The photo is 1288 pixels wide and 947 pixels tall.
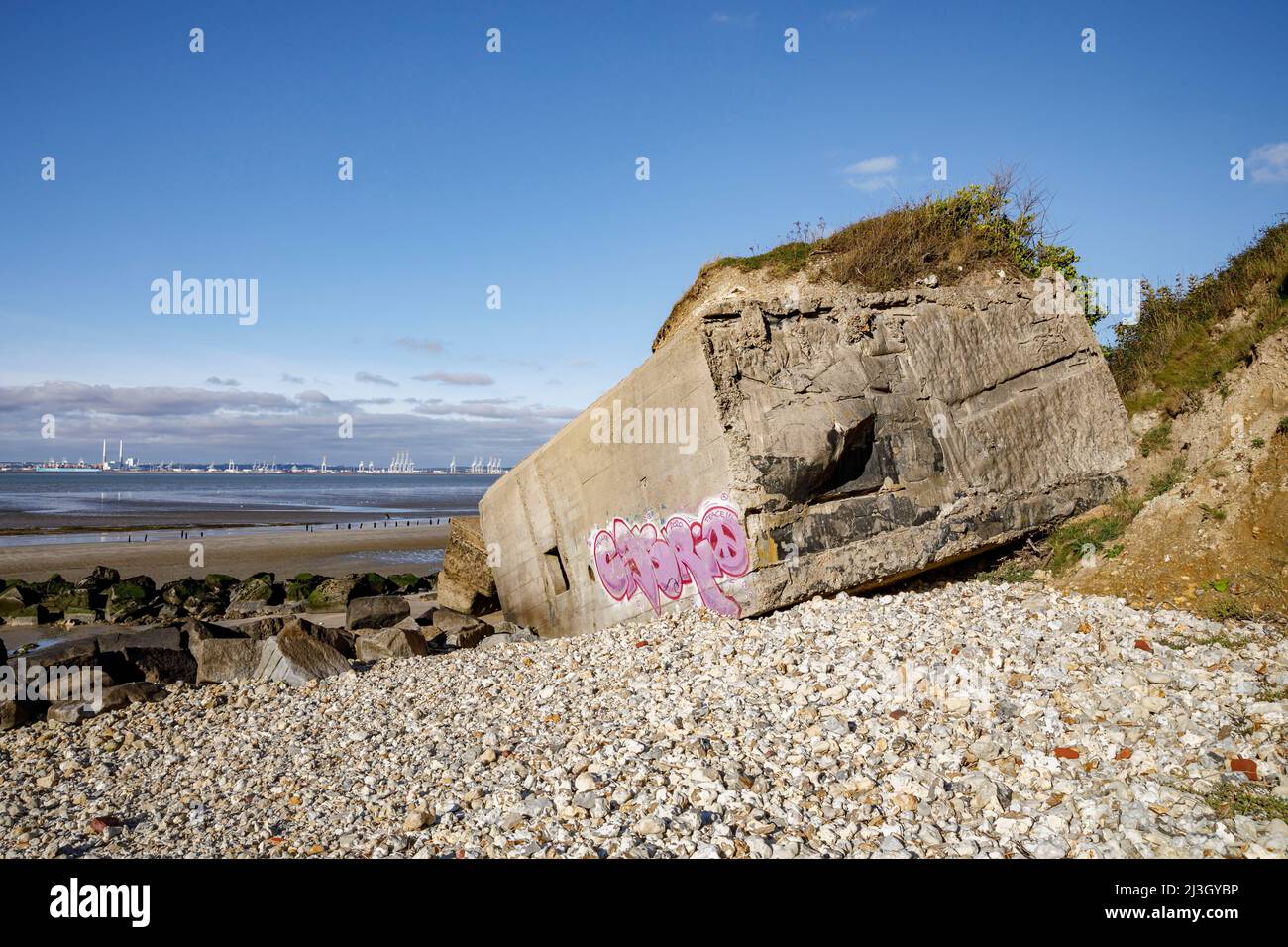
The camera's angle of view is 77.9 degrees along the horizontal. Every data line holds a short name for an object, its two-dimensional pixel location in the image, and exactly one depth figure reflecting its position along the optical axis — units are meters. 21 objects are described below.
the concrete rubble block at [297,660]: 9.66
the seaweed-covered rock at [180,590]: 17.61
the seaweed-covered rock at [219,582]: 19.02
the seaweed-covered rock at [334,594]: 17.55
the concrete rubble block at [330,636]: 10.62
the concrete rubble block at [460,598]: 14.66
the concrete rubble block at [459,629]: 12.41
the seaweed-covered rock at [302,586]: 18.08
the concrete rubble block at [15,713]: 8.37
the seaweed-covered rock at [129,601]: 16.42
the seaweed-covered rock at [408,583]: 19.20
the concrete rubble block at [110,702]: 8.51
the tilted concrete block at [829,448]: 8.74
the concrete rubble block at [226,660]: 9.96
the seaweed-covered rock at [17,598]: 15.99
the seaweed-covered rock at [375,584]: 18.64
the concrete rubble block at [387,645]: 10.98
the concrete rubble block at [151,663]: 9.84
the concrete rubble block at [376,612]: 14.70
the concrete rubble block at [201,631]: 11.77
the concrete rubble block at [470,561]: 14.53
